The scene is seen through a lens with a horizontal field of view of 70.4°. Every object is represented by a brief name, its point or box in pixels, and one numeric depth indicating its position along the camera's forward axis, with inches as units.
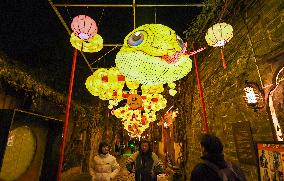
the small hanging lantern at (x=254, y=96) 153.9
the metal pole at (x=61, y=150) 168.1
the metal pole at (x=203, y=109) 219.1
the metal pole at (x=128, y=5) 251.1
